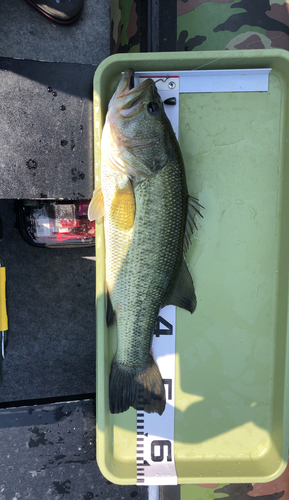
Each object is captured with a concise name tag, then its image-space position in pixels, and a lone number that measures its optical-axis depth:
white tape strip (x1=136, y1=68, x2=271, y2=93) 0.46
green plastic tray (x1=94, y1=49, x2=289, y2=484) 0.47
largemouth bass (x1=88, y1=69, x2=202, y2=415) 0.41
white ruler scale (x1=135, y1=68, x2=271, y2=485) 0.46
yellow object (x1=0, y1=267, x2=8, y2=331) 0.50
